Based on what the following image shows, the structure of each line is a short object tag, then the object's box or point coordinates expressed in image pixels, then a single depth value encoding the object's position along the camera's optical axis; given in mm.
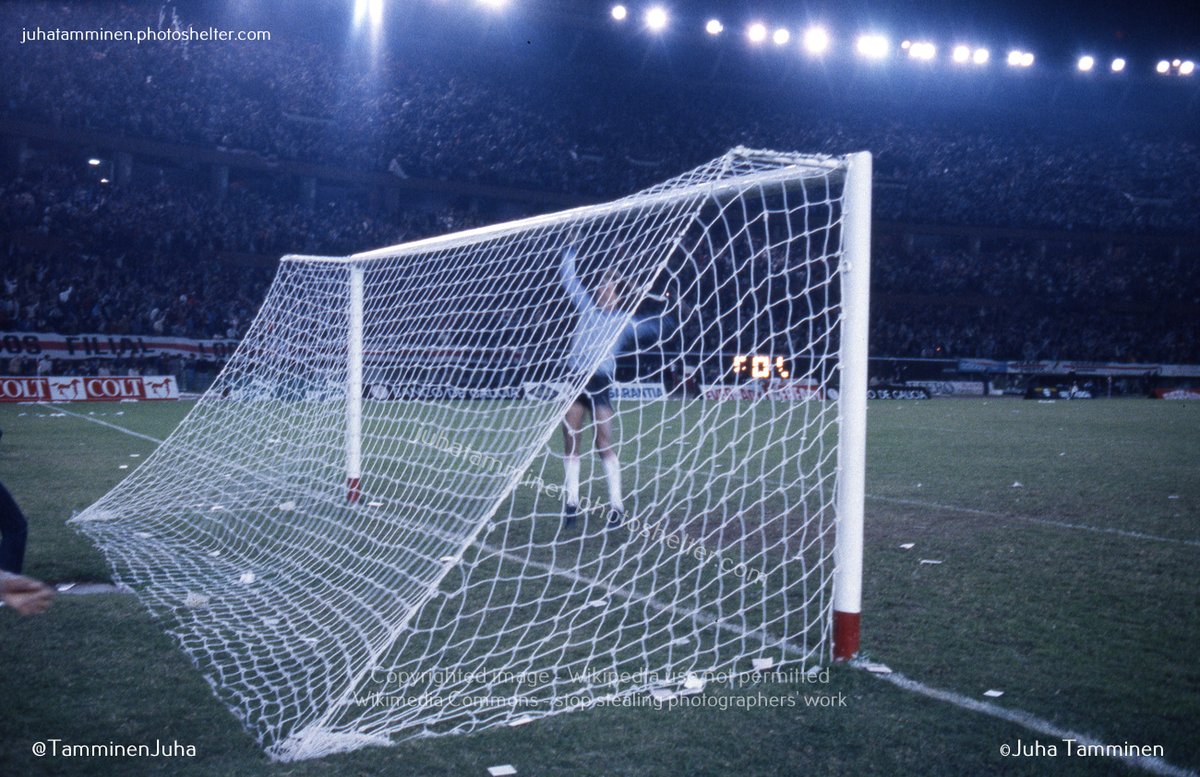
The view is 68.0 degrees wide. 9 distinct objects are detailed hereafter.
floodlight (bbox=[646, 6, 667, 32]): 30938
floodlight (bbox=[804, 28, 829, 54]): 32844
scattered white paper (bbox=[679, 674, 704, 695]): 2992
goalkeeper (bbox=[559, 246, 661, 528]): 5188
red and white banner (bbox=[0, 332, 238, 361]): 19172
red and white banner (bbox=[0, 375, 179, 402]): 17516
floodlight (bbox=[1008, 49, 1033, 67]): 35506
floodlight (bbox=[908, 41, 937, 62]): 34094
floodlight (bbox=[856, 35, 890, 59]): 33375
